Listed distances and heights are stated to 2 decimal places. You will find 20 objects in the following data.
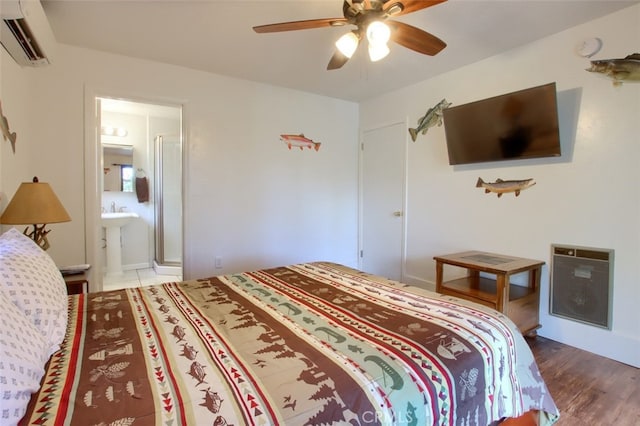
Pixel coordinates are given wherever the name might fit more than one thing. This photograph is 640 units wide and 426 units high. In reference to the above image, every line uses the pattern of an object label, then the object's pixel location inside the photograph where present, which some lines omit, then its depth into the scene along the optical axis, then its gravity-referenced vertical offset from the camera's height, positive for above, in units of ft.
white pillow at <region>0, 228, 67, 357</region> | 3.30 -0.95
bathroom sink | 13.88 -0.72
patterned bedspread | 2.66 -1.62
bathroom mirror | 15.26 +1.65
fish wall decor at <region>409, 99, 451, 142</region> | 11.11 +3.04
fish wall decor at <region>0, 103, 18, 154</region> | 6.24 +1.42
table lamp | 6.05 -0.11
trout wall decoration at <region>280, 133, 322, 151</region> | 12.75 +2.51
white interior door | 12.78 +0.19
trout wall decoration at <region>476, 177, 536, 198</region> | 9.07 +0.60
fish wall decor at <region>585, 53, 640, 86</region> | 7.09 +3.13
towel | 15.81 +0.66
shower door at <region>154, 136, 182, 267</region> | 15.65 +0.23
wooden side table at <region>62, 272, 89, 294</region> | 7.22 -1.84
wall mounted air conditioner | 5.48 +3.21
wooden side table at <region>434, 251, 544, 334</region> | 7.74 -2.23
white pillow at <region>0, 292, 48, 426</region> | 2.33 -1.31
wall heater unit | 7.68 -1.91
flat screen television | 8.14 +2.20
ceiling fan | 5.32 +3.18
